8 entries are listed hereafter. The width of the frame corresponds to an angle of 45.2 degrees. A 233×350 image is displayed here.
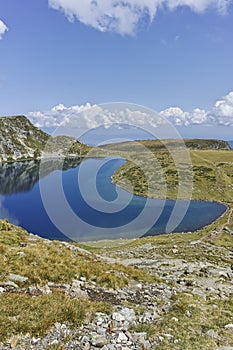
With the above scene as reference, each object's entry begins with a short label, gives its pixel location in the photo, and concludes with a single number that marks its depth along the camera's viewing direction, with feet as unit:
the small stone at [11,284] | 40.55
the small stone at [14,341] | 26.63
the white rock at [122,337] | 30.42
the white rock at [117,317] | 34.97
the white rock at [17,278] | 42.59
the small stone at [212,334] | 34.99
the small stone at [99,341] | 28.86
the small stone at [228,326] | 38.07
